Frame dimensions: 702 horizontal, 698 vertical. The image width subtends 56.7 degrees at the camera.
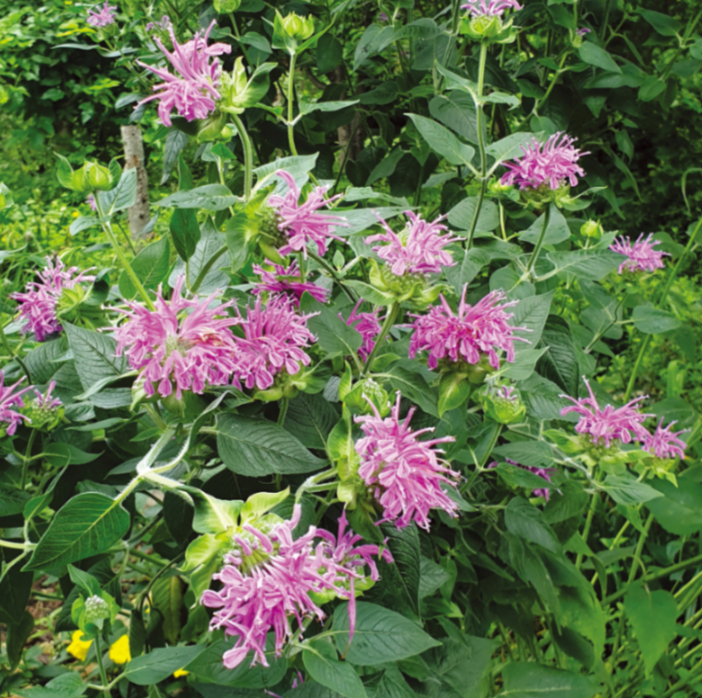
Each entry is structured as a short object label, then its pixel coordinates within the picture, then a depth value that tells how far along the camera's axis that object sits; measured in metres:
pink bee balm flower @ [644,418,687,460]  0.81
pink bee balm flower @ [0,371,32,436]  0.51
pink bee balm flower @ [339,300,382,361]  0.57
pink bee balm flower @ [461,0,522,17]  0.68
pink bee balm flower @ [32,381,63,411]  0.55
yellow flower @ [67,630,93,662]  1.00
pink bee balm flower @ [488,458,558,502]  0.75
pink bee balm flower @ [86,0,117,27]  1.13
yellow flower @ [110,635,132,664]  0.88
